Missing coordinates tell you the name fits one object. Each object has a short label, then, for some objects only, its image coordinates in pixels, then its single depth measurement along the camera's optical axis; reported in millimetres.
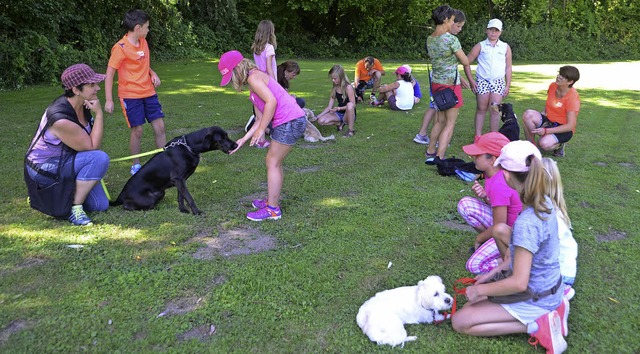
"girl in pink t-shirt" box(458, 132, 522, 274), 3436
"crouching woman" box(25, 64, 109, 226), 4301
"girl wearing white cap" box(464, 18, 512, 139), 6906
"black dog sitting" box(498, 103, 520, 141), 6172
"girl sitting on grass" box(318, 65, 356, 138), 8109
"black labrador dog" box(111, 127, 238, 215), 4637
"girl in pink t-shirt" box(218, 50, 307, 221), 4199
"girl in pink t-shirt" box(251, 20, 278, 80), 6773
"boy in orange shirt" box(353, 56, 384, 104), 10689
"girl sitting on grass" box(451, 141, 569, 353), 2719
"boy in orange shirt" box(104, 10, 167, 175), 5449
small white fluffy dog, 2904
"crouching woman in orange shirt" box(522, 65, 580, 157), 6465
